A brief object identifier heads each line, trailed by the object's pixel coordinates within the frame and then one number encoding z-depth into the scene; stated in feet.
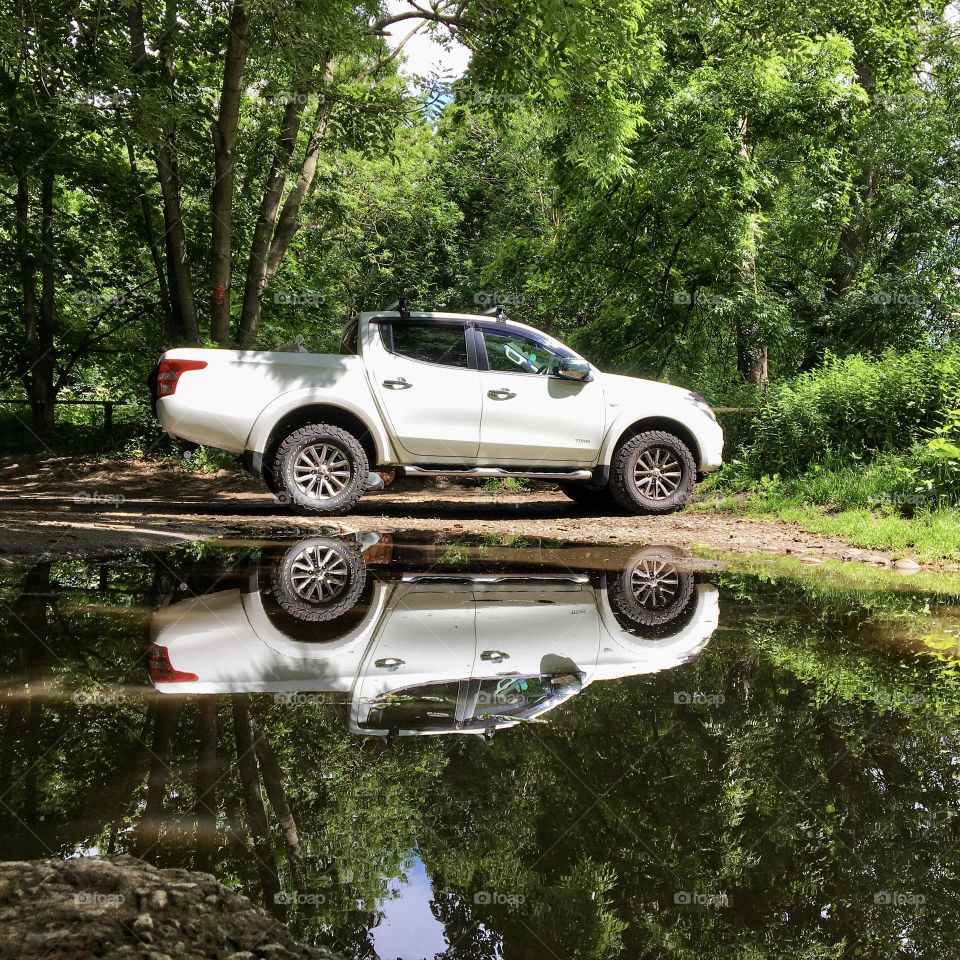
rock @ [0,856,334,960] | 6.31
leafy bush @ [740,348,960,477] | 36.19
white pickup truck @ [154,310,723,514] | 31.19
